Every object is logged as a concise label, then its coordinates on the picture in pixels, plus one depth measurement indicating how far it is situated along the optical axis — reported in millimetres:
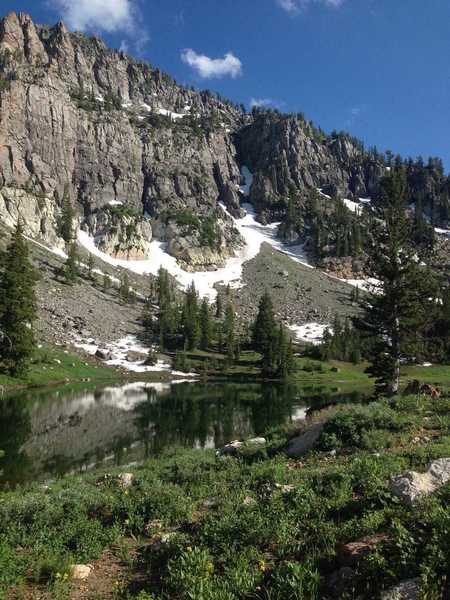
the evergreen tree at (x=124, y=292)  143500
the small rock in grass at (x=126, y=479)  15012
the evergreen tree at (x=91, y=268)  148875
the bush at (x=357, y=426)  15336
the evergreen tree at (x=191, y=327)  127750
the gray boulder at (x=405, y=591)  5066
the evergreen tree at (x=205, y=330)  131625
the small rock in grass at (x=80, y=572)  8156
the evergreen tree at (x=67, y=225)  170625
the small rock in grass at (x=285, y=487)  10398
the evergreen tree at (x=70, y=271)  128625
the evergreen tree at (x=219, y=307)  158250
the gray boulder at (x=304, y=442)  16453
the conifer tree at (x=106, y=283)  145875
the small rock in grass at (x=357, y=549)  6438
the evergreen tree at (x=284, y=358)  107312
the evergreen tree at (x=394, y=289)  36688
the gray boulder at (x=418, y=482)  7902
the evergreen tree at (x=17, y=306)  58000
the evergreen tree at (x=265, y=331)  114269
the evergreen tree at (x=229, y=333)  117688
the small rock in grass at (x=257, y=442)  20562
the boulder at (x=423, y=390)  23098
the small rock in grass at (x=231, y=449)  20422
